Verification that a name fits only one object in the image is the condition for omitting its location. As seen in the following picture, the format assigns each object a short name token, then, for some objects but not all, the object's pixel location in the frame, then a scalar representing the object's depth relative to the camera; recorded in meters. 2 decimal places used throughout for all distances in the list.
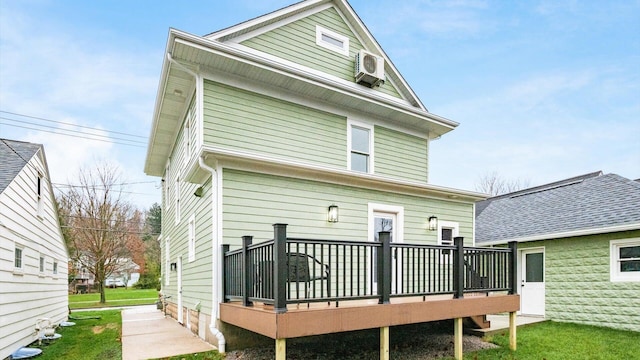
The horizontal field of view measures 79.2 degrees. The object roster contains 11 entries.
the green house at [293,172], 5.40
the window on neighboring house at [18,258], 7.34
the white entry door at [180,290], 9.70
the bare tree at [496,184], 30.14
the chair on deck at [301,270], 4.53
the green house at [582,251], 8.84
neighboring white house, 6.69
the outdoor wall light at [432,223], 8.92
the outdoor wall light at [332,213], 7.41
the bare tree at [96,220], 20.20
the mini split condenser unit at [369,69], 9.55
